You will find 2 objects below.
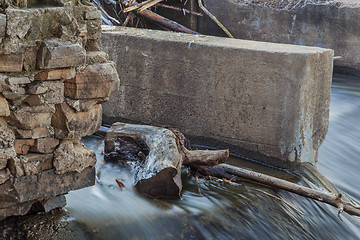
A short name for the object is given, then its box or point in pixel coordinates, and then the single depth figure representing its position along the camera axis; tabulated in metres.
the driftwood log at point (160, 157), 4.05
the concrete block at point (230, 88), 4.93
